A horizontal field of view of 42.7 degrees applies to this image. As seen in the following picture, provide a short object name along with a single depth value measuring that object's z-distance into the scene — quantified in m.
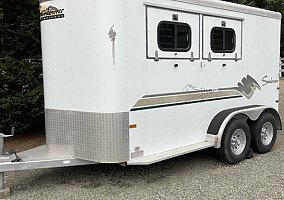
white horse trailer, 4.67
